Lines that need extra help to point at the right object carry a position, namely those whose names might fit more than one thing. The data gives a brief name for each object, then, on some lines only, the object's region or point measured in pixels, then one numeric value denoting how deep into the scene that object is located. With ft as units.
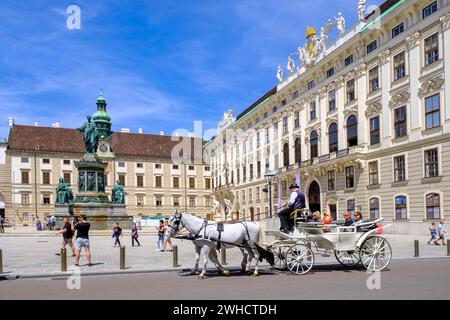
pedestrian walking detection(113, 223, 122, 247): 74.49
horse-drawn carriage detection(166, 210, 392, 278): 39.50
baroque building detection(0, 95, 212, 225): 238.68
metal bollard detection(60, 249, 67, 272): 43.72
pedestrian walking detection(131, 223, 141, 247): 78.69
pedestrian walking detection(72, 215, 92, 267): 46.98
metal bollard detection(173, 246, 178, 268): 46.57
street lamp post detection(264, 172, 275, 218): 88.62
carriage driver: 40.56
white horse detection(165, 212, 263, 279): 39.65
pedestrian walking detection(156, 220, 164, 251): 71.67
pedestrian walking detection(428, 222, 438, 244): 75.25
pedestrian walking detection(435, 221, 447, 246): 73.87
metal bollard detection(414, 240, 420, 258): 54.12
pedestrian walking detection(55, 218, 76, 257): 51.93
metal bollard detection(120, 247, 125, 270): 45.14
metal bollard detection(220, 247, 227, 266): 48.11
